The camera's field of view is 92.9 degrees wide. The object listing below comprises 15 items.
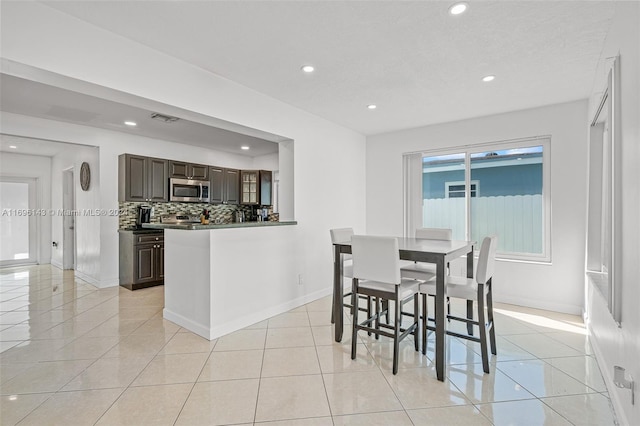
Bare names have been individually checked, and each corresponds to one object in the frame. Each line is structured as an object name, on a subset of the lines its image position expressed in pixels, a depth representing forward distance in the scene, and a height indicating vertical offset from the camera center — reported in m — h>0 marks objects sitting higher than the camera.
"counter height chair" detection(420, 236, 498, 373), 2.38 -0.66
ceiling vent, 4.11 +1.30
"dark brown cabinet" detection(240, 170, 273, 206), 6.77 +0.56
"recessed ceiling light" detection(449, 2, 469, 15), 1.96 +1.33
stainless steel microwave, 5.53 +0.40
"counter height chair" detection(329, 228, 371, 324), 3.15 -0.32
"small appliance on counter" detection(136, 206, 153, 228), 5.24 -0.06
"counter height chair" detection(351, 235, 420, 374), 2.38 -0.54
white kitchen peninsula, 3.00 -0.69
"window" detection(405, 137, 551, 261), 4.04 +0.24
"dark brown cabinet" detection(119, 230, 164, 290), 4.80 -0.77
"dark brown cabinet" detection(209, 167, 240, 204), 6.24 +0.55
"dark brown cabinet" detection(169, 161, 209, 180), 5.57 +0.78
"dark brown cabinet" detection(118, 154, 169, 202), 4.96 +0.56
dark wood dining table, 2.28 -0.43
